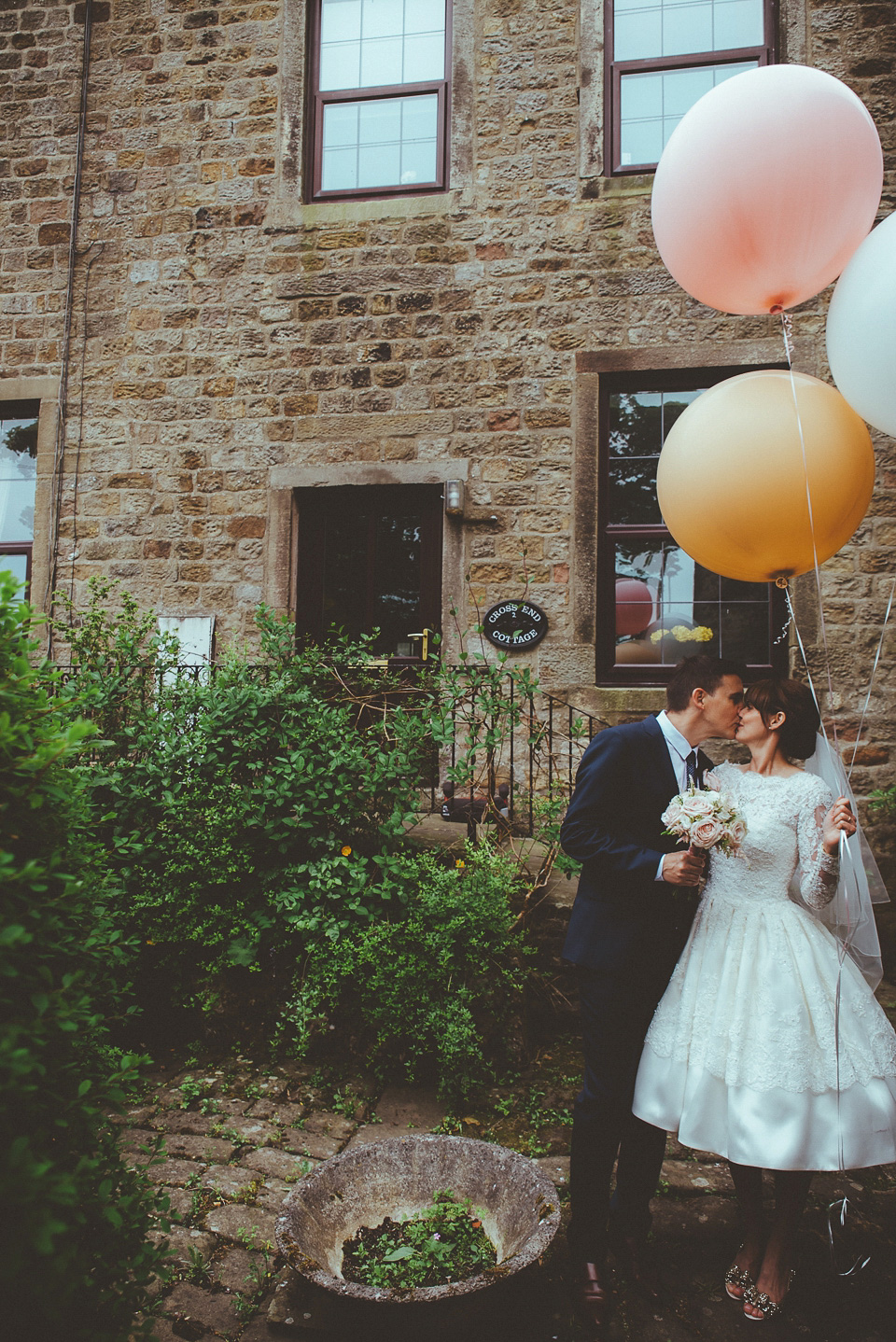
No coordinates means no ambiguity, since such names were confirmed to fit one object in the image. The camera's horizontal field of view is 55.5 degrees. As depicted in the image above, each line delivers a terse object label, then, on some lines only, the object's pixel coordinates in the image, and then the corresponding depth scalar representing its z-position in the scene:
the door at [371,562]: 5.98
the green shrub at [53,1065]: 1.35
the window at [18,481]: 6.54
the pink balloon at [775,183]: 2.54
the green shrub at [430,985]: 3.52
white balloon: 2.31
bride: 2.28
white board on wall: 5.94
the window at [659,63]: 5.74
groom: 2.44
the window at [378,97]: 6.05
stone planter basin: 2.02
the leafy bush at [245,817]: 3.86
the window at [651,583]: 5.60
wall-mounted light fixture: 5.62
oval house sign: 5.59
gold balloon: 2.72
